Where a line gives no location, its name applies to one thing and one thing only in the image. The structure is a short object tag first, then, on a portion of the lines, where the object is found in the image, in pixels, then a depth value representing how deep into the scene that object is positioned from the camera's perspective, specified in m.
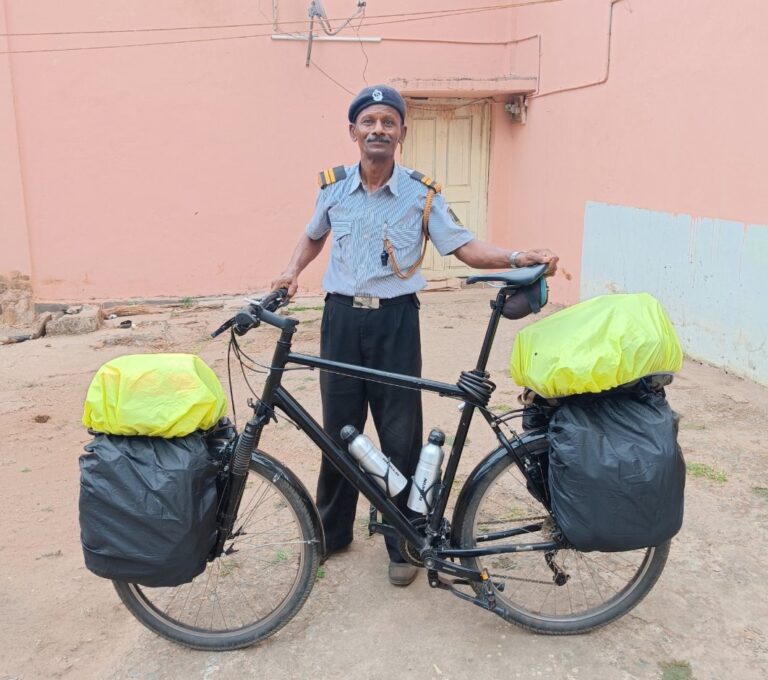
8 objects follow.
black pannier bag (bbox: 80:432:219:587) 2.20
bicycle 2.40
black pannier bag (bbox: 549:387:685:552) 2.20
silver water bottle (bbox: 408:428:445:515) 2.54
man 2.70
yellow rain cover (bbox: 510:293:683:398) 2.17
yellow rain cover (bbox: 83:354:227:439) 2.20
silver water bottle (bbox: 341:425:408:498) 2.49
